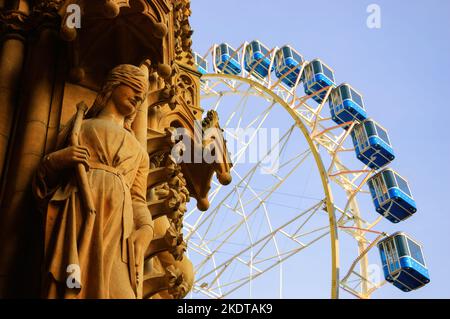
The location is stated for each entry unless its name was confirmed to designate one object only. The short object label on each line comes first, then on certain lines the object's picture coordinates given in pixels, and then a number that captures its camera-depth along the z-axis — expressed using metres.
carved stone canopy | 8.01
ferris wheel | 32.97
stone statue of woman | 5.90
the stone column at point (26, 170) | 6.50
